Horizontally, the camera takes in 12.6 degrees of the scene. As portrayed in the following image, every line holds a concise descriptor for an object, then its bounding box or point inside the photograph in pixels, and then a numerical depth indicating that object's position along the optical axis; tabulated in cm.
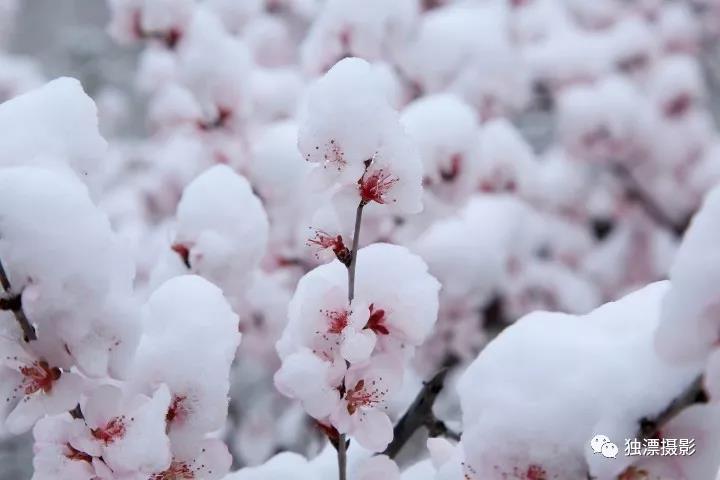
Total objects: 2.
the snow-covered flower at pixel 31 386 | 116
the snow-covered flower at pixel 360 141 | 118
